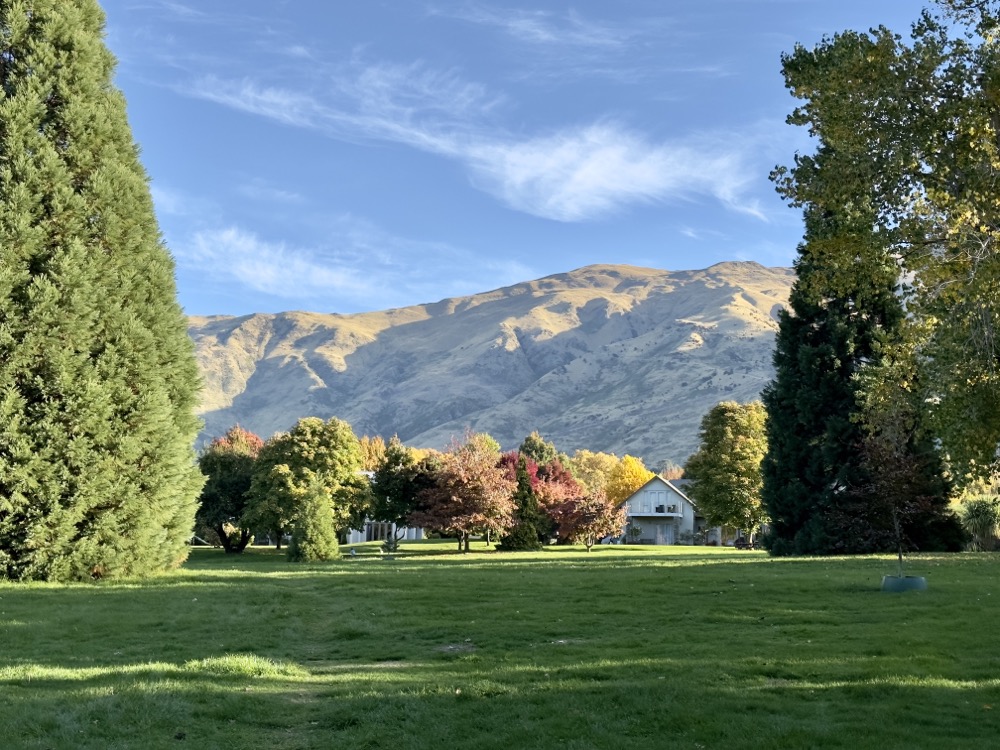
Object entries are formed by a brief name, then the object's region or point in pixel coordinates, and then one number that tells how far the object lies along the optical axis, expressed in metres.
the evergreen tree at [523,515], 53.09
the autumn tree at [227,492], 54.16
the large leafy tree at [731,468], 55.97
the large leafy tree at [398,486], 53.00
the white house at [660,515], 106.62
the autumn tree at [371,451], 113.03
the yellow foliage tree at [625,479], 117.19
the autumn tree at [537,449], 99.69
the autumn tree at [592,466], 114.75
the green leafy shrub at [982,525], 33.70
